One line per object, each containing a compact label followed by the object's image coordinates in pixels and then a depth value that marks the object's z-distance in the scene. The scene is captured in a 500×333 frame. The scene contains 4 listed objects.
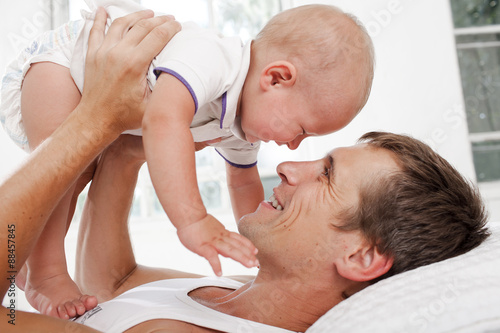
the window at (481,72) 3.28
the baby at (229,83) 0.95
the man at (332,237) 0.93
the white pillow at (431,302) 0.73
